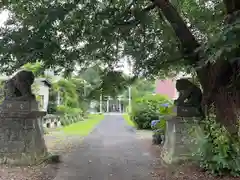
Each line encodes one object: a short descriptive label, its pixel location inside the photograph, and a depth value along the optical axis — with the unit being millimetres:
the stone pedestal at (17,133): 7312
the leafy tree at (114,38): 5477
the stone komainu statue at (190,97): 7816
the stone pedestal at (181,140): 7453
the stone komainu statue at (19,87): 7449
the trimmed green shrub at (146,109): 17297
